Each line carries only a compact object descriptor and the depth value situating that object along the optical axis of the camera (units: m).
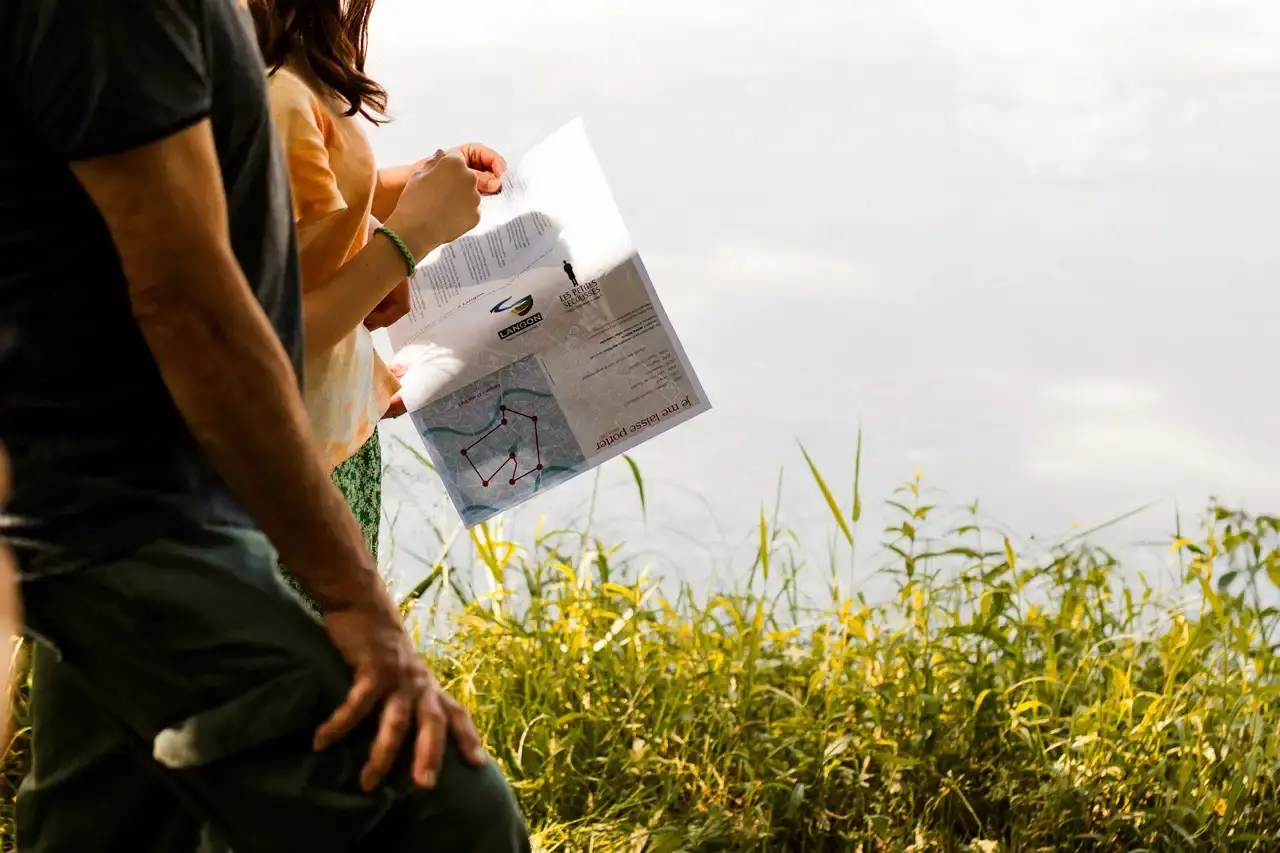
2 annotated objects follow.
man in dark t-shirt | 2.54
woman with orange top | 2.91
